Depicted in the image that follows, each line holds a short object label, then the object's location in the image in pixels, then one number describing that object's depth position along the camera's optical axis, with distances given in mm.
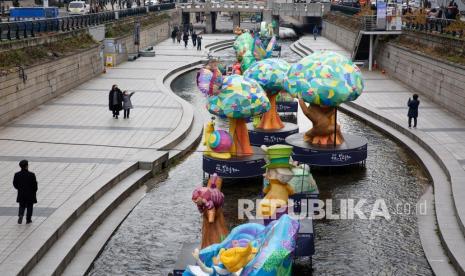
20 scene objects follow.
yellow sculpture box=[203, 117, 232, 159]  22922
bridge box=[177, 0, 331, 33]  85938
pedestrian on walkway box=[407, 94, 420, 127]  28383
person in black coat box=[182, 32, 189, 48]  67000
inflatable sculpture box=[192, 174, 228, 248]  15133
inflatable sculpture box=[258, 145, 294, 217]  17016
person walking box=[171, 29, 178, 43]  73375
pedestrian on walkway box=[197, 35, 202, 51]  64438
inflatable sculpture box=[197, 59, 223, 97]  22578
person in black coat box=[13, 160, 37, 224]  17109
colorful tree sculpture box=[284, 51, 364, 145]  23641
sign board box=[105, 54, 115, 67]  49112
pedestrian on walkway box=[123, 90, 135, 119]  30734
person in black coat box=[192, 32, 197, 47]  66925
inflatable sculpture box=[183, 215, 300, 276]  12422
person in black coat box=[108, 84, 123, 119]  30500
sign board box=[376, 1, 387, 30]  45594
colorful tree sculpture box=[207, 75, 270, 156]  22594
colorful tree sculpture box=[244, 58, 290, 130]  27438
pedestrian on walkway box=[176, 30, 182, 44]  72688
